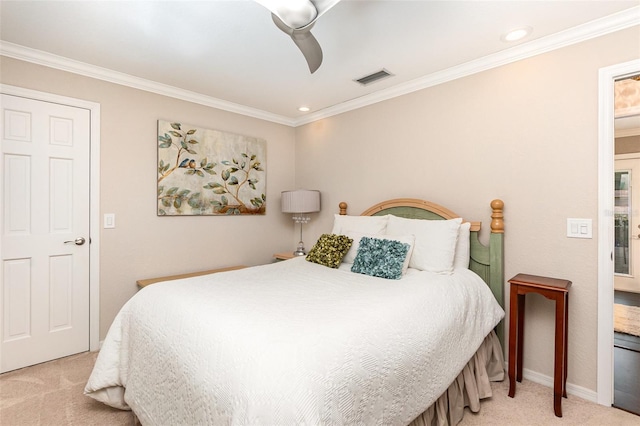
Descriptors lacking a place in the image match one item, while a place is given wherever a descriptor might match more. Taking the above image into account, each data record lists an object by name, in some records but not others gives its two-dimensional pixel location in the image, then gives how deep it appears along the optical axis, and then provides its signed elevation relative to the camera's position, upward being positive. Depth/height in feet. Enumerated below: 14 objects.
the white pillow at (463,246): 8.39 -0.88
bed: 3.76 -1.89
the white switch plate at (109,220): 9.44 -0.28
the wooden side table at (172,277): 9.73 -2.17
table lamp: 12.64 +0.40
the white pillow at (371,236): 7.98 -0.76
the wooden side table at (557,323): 6.41 -2.39
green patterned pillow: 8.95 -1.11
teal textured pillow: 7.51 -1.13
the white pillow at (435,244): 7.87 -0.81
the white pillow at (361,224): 9.53 -0.38
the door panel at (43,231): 8.04 -0.54
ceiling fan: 4.36 +2.84
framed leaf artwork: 10.59 +1.44
